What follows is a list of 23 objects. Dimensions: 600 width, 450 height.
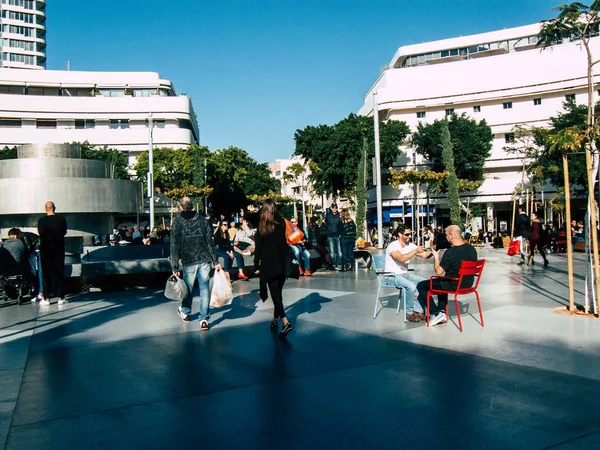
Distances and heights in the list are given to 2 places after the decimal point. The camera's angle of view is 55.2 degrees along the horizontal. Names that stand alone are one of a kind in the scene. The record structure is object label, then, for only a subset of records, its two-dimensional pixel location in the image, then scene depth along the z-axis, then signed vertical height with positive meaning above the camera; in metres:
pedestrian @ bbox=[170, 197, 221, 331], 8.02 -0.30
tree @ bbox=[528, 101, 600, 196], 43.25 +4.32
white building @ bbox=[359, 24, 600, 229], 54.38 +12.66
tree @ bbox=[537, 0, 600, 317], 8.20 +3.17
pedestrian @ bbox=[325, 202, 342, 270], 16.59 -0.33
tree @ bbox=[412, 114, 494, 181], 53.44 +7.49
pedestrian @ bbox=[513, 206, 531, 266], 18.06 -0.29
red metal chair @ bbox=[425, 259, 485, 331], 7.46 -0.70
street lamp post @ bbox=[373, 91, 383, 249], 24.73 +1.78
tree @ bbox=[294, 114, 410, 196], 53.41 +7.31
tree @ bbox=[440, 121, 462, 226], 48.78 +4.16
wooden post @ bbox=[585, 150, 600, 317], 8.10 -0.04
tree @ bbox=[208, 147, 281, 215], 67.38 +5.92
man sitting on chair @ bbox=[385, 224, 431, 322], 8.20 -0.61
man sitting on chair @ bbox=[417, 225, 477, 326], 7.71 -0.59
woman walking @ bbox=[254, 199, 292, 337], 7.64 -0.37
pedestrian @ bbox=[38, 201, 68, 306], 10.36 -0.39
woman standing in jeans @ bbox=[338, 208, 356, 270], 16.56 -0.37
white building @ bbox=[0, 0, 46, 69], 98.06 +34.46
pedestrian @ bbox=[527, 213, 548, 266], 17.03 -0.45
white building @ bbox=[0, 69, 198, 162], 71.06 +15.31
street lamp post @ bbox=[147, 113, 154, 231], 30.36 +2.28
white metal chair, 8.58 -0.79
